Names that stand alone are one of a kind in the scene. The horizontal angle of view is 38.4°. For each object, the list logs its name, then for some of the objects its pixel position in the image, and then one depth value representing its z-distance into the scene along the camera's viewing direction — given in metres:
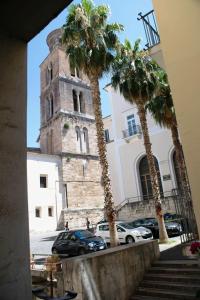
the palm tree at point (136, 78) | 17.62
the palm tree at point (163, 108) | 18.62
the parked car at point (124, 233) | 17.67
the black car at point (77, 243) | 15.12
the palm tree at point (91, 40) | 15.82
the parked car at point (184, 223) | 12.29
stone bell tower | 37.16
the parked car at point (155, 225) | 19.20
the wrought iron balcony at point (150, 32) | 8.12
